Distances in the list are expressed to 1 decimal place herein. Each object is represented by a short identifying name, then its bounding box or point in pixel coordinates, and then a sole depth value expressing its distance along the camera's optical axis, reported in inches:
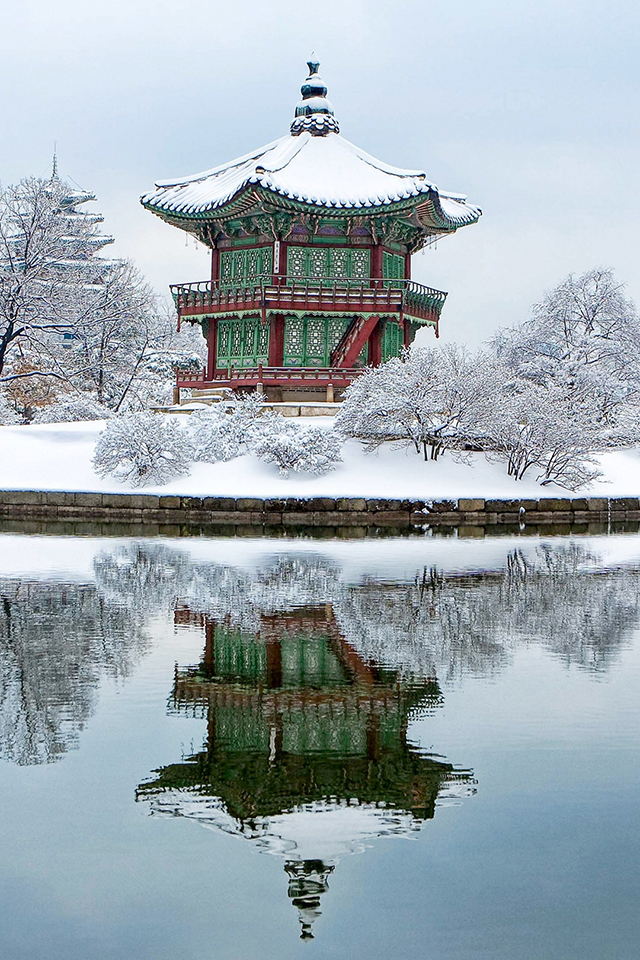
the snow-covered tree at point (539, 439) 1252.5
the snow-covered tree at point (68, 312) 1600.6
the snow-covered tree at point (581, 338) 1780.3
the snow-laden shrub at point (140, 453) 1225.4
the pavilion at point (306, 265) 1528.1
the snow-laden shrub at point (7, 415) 1843.0
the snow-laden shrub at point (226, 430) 1272.1
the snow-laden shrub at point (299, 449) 1225.4
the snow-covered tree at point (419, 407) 1274.6
